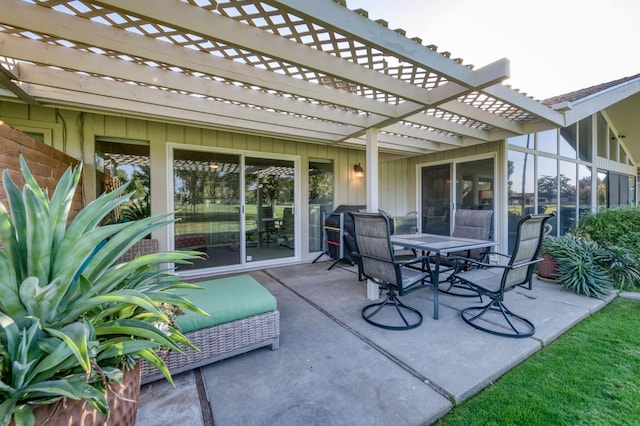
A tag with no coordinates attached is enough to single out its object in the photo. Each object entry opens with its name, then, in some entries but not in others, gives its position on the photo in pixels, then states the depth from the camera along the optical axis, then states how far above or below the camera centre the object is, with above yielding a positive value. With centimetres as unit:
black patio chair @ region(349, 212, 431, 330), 257 -65
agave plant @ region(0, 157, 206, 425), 71 -31
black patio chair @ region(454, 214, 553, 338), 245 -76
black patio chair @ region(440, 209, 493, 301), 361 -42
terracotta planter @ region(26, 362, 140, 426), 73 -62
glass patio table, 282 -46
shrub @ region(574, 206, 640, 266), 416 -42
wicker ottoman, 190 -91
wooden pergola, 179 +126
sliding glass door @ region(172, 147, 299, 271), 445 +0
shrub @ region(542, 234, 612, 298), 349 -85
